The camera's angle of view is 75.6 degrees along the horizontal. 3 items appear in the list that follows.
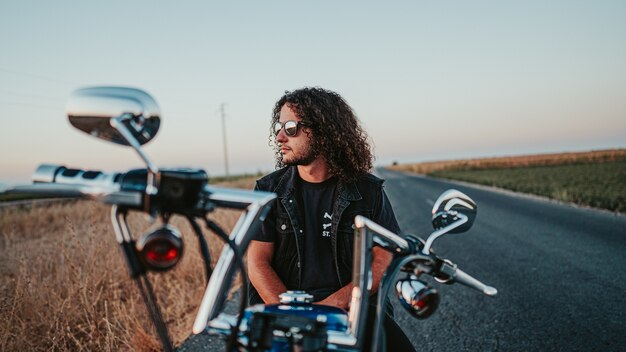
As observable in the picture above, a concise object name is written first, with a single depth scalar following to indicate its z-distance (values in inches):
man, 88.3
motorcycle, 36.4
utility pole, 1926.7
